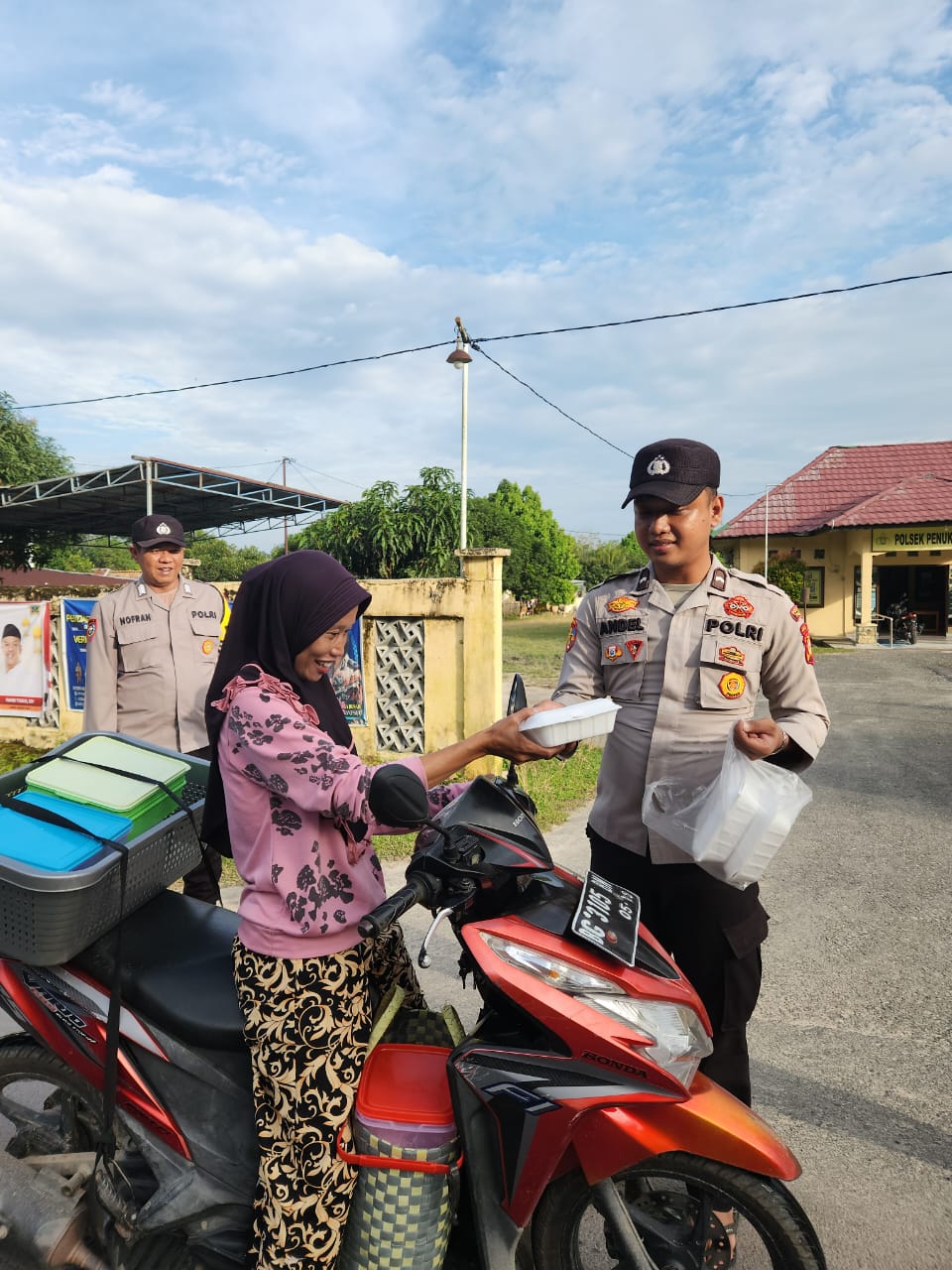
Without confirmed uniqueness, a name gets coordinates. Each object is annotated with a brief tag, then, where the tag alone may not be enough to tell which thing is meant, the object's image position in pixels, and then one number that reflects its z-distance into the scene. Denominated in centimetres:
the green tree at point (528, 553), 3872
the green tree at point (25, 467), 2277
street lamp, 1348
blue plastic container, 168
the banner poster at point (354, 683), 688
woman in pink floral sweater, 154
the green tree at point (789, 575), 2009
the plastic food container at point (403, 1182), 157
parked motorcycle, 1926
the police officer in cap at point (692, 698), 194
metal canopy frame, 1680
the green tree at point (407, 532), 1220
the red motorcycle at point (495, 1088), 143
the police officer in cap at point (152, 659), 350
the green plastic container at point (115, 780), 185
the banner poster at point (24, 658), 812
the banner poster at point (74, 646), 792
